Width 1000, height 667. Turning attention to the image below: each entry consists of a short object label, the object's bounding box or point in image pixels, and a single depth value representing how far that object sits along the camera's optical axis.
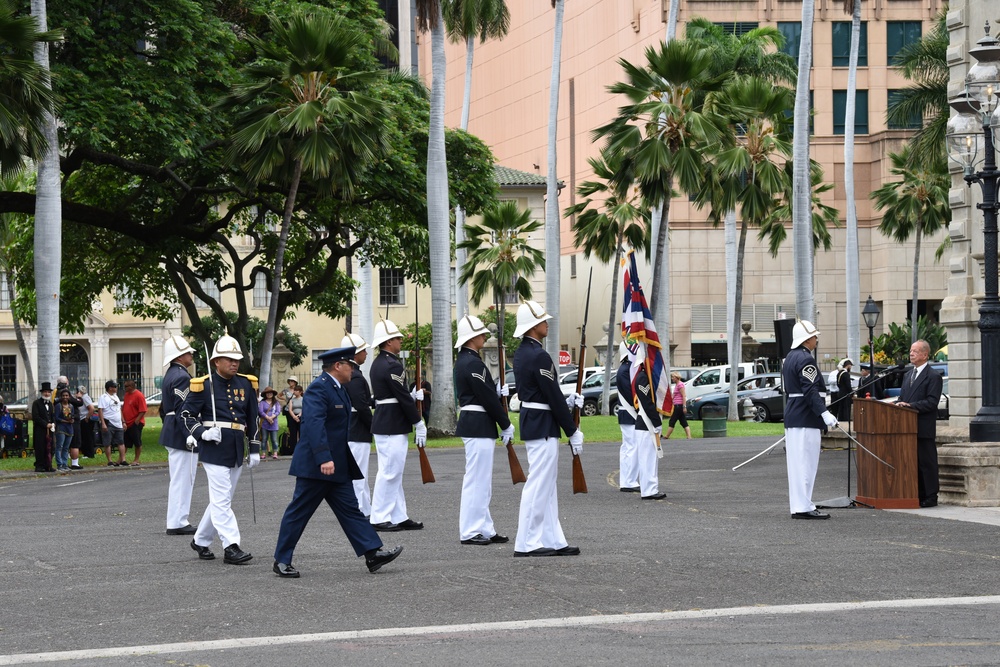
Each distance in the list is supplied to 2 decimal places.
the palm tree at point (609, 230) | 46.94
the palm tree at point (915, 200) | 57.44
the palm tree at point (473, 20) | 35.12
